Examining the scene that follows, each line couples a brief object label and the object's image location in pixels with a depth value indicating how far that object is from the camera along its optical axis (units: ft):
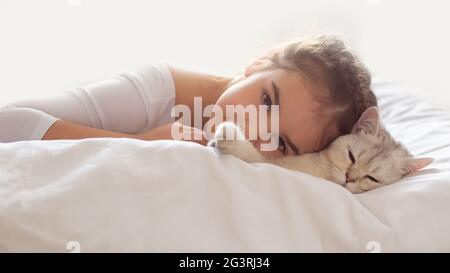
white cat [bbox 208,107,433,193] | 3.52
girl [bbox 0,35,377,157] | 3.45
